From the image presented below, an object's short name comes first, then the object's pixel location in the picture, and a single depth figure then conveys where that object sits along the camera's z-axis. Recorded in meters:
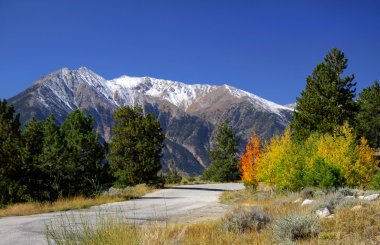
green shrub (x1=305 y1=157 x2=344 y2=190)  23.23
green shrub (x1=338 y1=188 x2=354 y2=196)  19.84
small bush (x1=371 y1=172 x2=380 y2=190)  23.97
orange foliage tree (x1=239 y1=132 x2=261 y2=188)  31.31
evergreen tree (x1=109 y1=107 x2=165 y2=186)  36.59
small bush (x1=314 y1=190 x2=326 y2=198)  20.00
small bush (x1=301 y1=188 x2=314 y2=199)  20.55
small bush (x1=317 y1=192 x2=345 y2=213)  12.75
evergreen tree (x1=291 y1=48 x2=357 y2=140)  37.16
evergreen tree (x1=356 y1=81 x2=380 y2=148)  52.31
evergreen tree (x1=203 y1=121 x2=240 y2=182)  57.44
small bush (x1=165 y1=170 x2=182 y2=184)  59.67
